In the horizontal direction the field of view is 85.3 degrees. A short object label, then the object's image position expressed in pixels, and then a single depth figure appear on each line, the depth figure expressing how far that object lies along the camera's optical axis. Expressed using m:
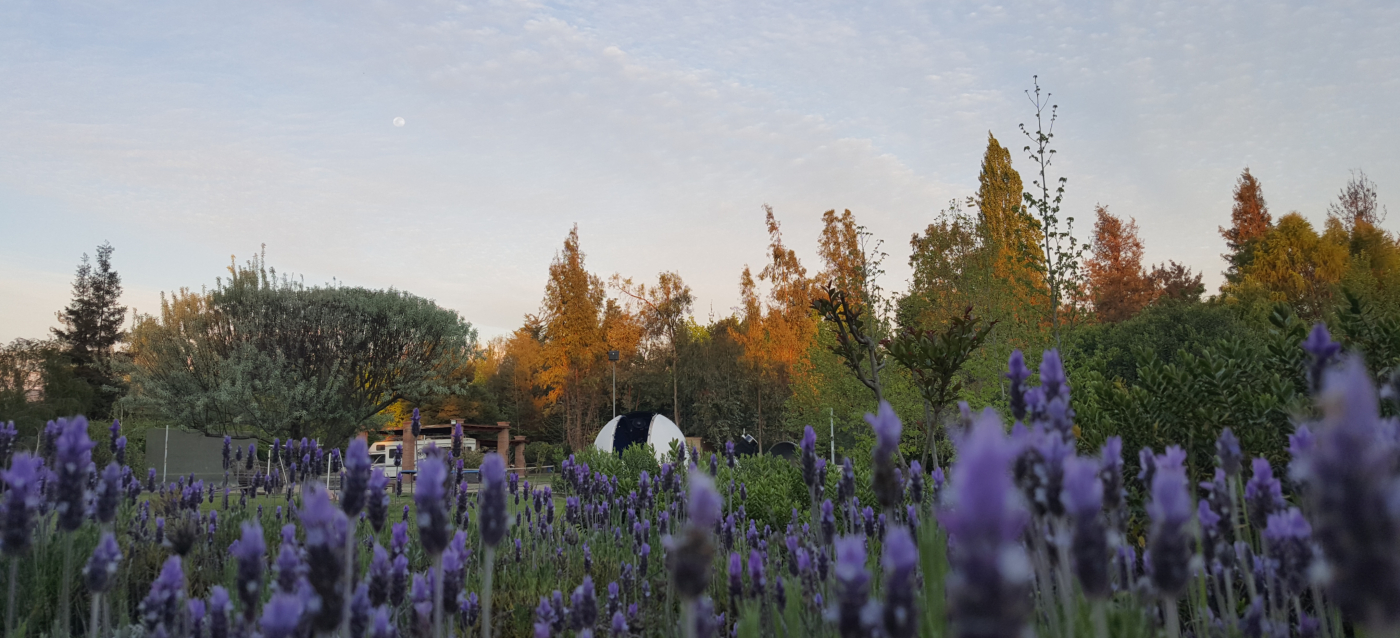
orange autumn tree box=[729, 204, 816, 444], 29.16
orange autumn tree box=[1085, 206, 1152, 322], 38.59
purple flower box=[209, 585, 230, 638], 1.83
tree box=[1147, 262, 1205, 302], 38.12
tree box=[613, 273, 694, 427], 37.06
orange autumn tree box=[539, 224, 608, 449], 31.81
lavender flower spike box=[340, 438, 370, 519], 1.77
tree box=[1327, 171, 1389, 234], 32.96
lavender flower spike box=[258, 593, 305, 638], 1.32
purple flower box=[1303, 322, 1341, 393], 1.73
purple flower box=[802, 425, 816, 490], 2.54
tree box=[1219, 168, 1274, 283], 37.47
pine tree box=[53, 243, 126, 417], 46.41
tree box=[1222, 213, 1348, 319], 28.18
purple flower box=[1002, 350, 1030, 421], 1.93
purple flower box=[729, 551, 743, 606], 2.02
